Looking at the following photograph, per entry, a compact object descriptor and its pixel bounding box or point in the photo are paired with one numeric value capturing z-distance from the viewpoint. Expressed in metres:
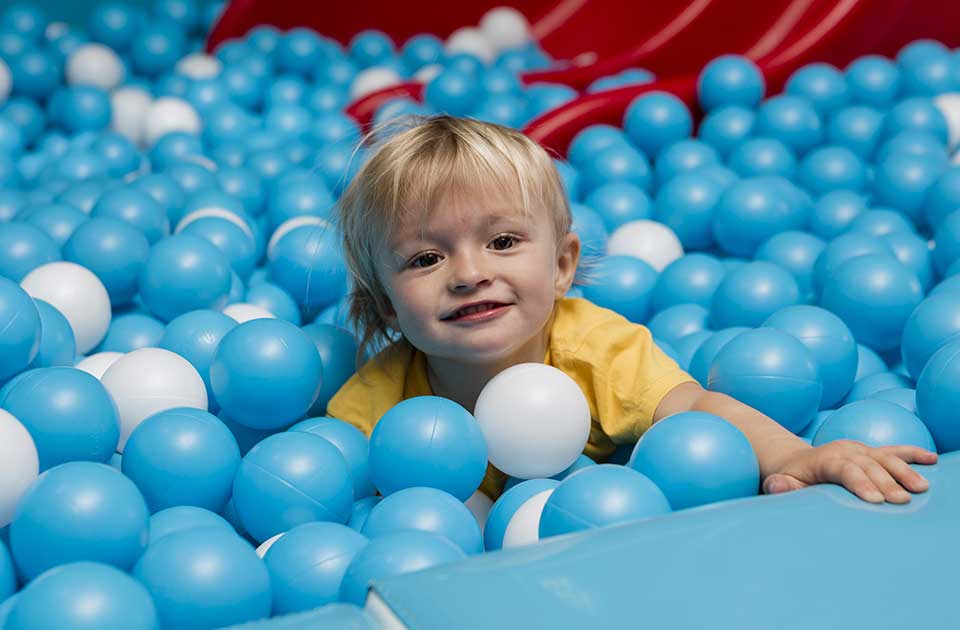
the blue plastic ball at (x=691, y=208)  2.31
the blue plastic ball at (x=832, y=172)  2.40
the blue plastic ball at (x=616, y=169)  2.52
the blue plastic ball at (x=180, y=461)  1.32
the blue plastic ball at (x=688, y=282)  2.00
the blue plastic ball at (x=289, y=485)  1.29
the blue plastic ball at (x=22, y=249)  1.86
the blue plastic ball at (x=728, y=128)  2.65
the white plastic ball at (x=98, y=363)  1.64
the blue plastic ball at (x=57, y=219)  2.10
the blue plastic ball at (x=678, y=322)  1.89
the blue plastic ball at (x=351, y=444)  1.43
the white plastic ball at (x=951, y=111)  2.53
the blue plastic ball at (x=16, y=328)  1.44
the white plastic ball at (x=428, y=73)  3.30
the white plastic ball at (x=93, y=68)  3.39
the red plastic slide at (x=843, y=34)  2.88
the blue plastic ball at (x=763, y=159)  2.48
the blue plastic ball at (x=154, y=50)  3.61
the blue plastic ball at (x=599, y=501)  1.09
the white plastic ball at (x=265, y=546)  1.23
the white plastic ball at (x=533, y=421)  1.35
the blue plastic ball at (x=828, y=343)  1.59
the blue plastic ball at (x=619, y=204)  2.36
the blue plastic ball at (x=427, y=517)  1.17
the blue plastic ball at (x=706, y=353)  1.64
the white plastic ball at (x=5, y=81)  3.22
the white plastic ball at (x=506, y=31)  3.71
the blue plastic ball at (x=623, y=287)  1.99
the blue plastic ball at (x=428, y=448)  1.30
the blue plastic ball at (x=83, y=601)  0.91
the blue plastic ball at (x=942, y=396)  1.36
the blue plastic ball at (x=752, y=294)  1.83
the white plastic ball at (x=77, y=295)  1.73
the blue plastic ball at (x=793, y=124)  2.60
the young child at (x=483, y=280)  1.41
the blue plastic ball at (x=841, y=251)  1.89
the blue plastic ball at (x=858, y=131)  2.58
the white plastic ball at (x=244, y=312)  1.82
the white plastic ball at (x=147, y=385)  1.48
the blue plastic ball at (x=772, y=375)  1.47
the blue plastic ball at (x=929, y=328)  1.56
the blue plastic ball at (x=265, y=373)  1.47
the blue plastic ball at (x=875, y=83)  2.75
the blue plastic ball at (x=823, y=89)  2.73
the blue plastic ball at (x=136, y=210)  2.11
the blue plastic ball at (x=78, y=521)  1.10
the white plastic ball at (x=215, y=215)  2.20
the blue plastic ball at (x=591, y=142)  2.62
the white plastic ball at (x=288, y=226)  2.16
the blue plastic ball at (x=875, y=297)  1.74
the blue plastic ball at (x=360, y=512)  1.35
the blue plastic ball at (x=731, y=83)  2.73
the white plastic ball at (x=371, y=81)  3.32
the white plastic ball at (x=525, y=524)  1.17
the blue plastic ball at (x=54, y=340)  1.58
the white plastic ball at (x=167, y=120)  3.08
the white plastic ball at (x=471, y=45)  3.57
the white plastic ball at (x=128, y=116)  3.21
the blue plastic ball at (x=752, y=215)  2.18
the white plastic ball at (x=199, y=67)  3.49
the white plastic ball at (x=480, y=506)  1.40
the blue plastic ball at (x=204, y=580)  1.04
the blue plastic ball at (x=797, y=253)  2.01
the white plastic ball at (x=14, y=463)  1.21
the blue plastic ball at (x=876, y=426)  1.31
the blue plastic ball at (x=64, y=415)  1.34
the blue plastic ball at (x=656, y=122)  2.66
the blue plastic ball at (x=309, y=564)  1.10
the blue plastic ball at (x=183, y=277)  1.82
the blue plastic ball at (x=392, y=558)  1.00
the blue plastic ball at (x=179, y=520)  1.22
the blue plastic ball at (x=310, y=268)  2.00
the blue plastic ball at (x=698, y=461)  1.21
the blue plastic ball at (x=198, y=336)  1.63
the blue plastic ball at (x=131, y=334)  1.82
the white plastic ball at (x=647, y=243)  2.18
